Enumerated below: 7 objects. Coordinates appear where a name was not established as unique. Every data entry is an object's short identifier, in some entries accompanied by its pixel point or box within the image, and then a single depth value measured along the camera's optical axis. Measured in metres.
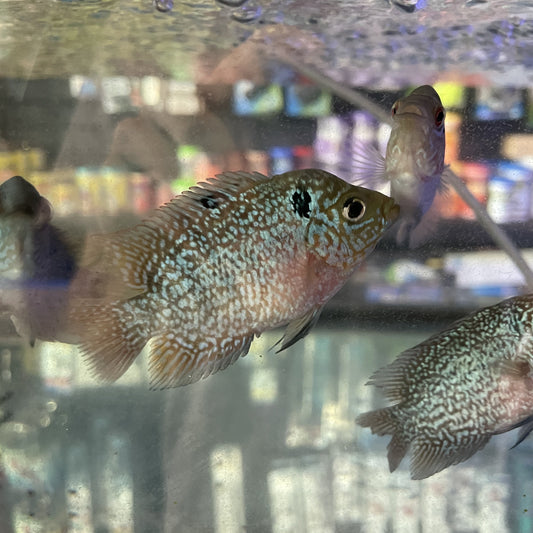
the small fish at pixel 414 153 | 0.19
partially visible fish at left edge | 0.22
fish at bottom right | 0.20
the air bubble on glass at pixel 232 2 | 0.32
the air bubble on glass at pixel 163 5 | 0.32
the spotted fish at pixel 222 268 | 0.16
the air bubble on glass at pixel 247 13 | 0.33
